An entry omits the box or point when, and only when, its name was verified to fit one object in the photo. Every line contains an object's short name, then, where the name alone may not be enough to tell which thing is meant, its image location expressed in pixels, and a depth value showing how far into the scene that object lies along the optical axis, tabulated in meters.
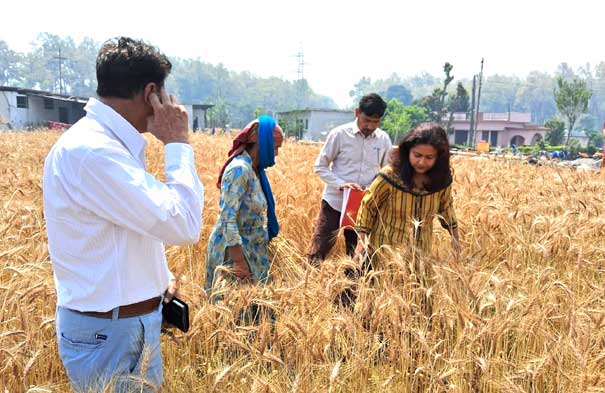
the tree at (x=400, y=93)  145.62
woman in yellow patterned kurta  2.70
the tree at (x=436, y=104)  58.34
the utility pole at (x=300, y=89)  156.88
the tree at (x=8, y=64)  135.75
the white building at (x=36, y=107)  34.03
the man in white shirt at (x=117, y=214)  1.30
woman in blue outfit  2.47
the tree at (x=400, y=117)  57.44
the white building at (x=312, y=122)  52.47
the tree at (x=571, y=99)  54.44
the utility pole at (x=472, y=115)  48.00
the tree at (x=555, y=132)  51.53
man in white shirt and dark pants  3.84
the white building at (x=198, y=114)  45.66
